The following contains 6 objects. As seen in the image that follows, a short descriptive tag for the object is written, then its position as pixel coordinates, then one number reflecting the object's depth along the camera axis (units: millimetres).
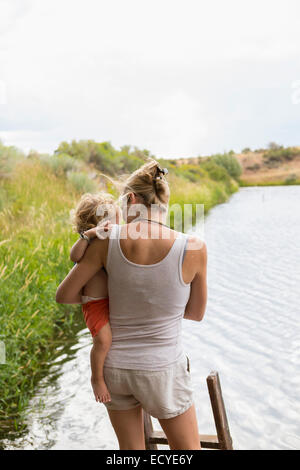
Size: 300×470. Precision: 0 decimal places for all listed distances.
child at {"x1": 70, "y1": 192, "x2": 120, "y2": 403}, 1582
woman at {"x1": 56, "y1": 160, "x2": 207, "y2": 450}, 1519
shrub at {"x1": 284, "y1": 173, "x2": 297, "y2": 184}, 42494
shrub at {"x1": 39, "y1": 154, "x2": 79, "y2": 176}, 12303
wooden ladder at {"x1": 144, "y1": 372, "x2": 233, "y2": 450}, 2133
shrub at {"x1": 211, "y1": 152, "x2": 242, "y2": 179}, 40688
